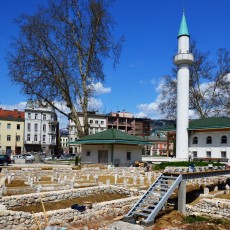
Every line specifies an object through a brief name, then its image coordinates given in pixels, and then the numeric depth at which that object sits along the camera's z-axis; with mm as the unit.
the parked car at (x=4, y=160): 40700
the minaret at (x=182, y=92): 44719
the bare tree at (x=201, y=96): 53656
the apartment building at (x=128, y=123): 105688
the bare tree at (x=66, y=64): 37750
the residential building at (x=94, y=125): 101356
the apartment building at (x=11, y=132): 76625
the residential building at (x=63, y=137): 123800
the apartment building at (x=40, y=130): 80125
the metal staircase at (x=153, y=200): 15845
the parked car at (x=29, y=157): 52938
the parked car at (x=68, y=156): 71750
